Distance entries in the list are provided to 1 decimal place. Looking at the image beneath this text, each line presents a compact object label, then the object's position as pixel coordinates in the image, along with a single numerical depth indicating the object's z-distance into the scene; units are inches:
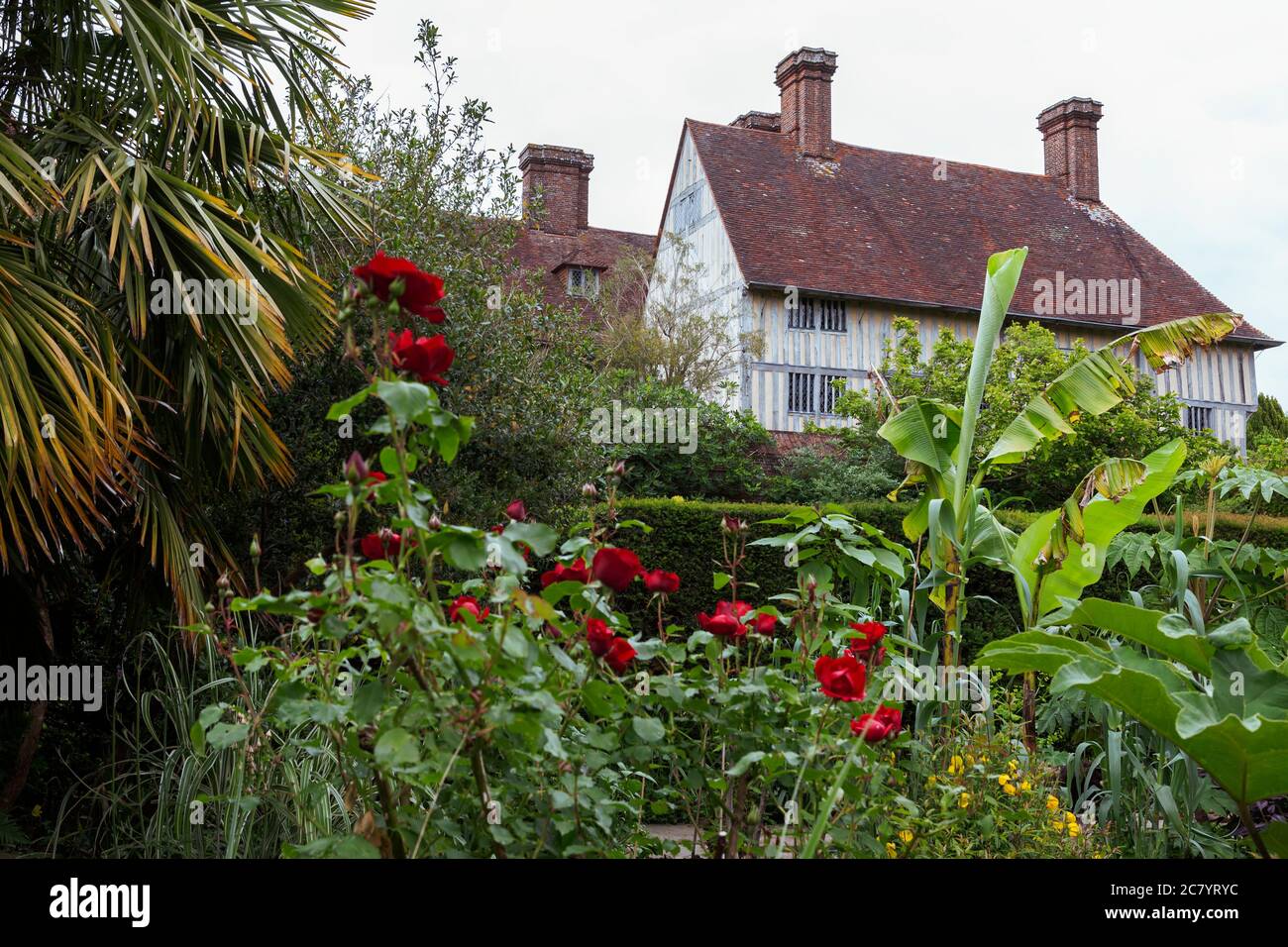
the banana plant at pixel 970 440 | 236.1
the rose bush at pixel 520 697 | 73.4
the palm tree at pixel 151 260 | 153.7
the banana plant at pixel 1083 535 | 238.1
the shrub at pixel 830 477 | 609.0
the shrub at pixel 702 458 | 602.2
